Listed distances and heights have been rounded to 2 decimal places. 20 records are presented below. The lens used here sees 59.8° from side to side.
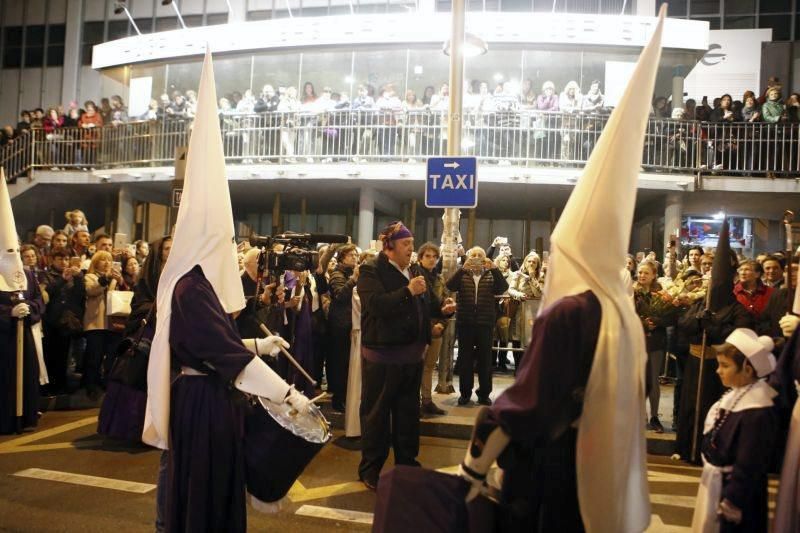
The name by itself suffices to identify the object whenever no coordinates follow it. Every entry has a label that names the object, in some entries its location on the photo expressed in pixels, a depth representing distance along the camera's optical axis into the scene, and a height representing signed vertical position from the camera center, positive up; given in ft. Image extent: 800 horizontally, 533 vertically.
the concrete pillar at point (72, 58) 86.79 +25.77
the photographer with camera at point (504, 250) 32.76 +1.92
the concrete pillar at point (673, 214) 53.57 +6.13
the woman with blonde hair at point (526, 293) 35.27 -0.33
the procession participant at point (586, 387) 8.60 -1.23
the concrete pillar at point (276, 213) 63.07 +5.62
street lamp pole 30.83 +7.48
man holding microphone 19.39 -2.20
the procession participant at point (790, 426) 11.49 -2.19
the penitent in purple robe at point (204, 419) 11.48 -2.53
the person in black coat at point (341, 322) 27.91 -1.81
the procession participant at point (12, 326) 23.86 -2.23
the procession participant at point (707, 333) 21.47 -1.23
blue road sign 29.14 +4.23
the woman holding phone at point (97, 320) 29.84 -2.34
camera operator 16.51 -0.64
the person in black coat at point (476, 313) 29.48 -1.24
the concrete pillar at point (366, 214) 57.06 +5.34
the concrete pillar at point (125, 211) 64.59 +5.21
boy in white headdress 11.59 -2.52
